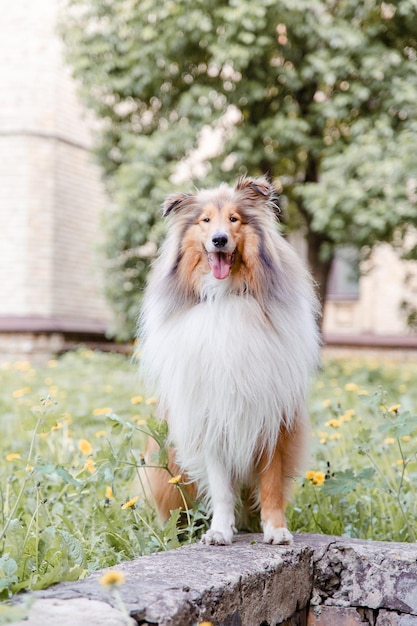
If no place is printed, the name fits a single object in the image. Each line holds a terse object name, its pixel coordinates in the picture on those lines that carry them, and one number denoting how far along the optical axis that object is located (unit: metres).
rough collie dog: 2.81
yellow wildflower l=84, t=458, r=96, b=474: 3.13
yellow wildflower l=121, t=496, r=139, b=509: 2.71
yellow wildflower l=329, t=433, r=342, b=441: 3.93
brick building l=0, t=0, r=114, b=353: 12.78
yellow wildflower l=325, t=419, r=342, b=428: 3.49
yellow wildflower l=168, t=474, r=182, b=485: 2.88
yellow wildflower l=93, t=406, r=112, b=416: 3.86
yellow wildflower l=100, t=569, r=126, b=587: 1.50
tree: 8.98
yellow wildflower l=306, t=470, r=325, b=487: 3.20
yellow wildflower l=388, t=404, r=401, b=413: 3.15
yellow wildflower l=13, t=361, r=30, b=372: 6.84
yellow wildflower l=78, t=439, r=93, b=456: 3.25
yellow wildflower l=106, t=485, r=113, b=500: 3.11
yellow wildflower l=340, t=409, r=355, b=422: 3.82
